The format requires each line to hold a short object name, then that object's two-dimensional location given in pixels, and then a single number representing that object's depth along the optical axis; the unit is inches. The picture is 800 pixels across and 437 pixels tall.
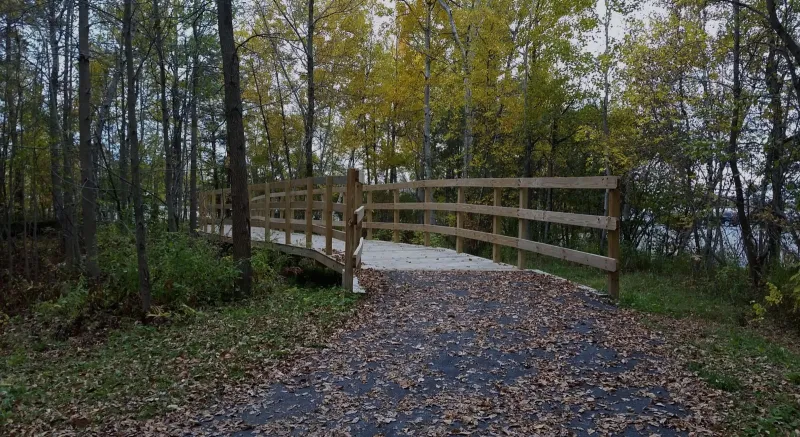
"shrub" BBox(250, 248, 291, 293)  337.4
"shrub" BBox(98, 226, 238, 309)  303.7
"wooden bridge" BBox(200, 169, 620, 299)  255.9
